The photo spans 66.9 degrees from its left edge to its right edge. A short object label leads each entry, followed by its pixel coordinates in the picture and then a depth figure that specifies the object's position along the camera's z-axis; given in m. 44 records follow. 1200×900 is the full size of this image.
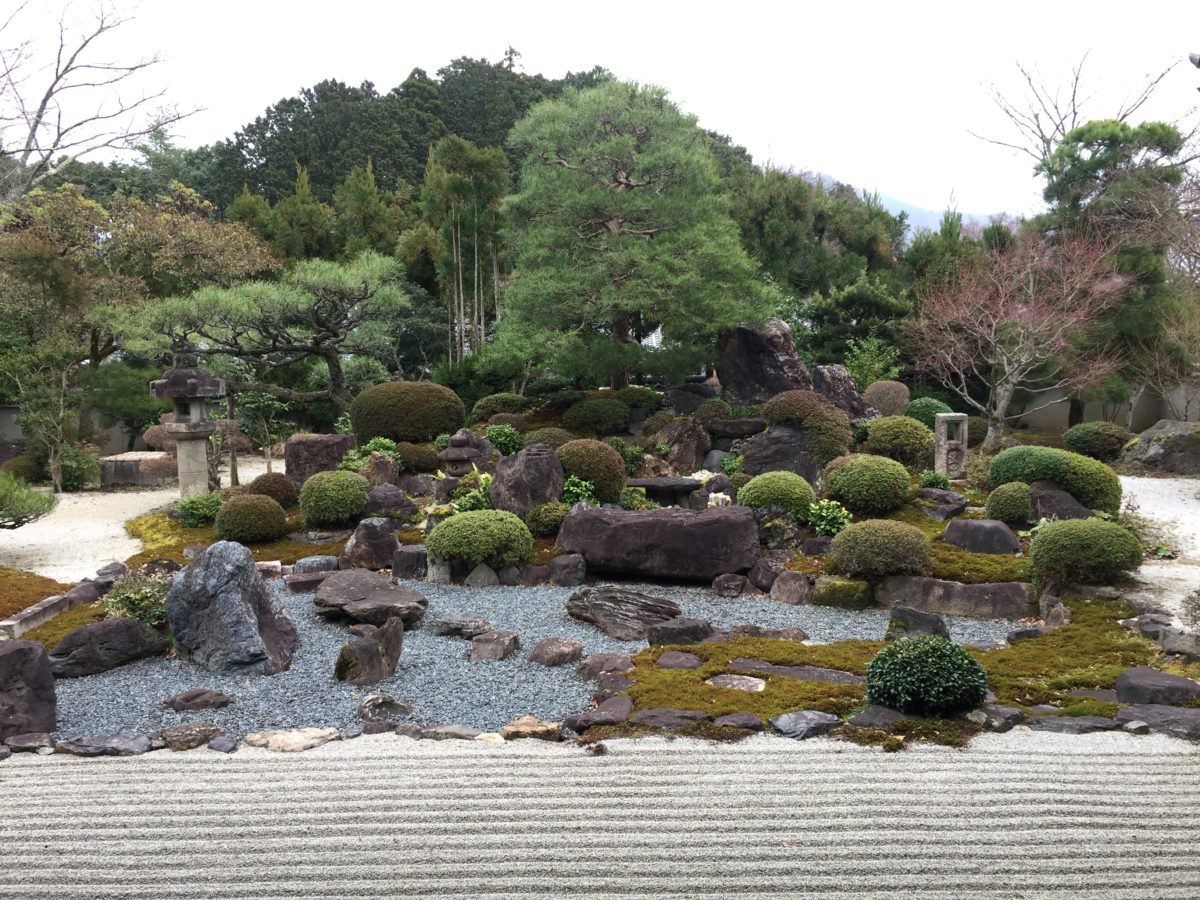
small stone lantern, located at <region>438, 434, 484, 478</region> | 15.50
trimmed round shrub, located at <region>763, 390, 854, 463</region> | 14.84
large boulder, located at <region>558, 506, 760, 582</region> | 11.30
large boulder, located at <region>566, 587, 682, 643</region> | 9.27
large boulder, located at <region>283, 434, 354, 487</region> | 15.61
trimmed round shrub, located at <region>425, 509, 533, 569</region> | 11.46
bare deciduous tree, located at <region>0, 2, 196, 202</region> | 14.19
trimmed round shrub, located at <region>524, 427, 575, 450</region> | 15.65
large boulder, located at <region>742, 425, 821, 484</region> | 14.64
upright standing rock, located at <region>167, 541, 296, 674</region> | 8.05
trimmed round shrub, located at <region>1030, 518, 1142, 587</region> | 9.73
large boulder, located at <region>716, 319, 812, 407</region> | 17.94
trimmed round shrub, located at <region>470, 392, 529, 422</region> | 18.45
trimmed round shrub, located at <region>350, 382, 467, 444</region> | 16.52
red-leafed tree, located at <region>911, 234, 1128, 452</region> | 17.73
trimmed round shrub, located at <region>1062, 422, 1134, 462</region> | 18.55
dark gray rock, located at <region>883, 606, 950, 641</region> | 8.70
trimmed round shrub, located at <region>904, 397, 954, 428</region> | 18.83
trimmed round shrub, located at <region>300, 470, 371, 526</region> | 13.51
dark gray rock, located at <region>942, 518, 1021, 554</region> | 11.39
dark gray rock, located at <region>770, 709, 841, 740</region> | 6.37
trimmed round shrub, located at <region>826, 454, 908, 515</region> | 12.77
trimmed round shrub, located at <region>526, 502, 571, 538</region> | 12.83
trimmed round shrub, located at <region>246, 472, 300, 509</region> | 14.70
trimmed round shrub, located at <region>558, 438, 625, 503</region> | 13.64
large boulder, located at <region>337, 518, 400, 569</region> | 12.32
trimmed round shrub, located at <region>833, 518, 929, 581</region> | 10.45
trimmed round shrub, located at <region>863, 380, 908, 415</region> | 19.22
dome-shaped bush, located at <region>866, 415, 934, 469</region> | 15.28
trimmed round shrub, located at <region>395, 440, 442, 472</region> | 15.52
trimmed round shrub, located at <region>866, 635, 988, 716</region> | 6.51
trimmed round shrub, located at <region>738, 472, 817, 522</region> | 12.41
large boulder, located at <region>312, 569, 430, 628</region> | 9.38
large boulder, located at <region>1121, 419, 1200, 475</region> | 17.72
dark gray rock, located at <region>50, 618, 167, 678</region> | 8.04
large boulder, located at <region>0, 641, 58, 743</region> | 6.67
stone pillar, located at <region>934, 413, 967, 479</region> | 14.75
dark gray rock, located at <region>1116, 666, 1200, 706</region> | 6.93
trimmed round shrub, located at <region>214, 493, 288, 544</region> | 13.31
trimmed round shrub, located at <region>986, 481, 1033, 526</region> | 12.11
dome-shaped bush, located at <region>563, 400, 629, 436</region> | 17.05
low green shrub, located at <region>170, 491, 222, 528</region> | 14.70
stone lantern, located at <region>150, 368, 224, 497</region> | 15.87
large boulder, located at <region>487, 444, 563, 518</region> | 13.21
